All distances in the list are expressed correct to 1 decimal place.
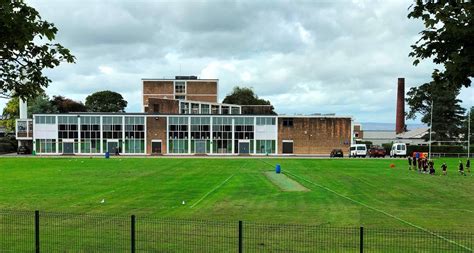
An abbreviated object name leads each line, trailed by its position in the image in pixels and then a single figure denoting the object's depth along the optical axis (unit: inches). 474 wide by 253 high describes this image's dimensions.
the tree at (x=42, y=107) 4827.8
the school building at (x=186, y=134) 4045.3
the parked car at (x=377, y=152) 3774.6
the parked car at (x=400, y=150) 3700.8
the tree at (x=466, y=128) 4633.4
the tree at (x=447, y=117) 4579.2
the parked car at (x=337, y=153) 3641.7
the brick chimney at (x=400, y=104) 5044.3
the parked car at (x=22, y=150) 4072.3
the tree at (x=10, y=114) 5182.1
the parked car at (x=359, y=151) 3686.0
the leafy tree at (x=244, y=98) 6196.9
